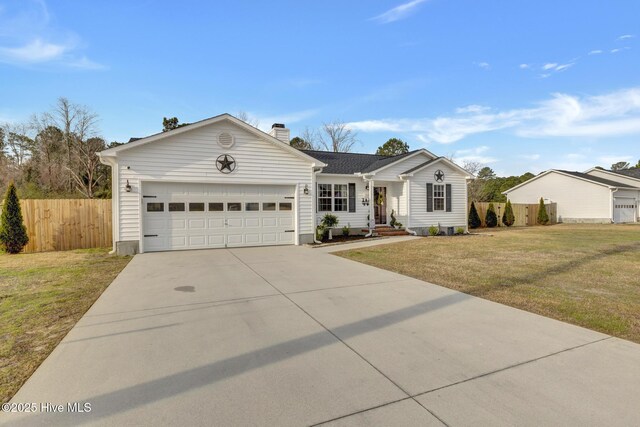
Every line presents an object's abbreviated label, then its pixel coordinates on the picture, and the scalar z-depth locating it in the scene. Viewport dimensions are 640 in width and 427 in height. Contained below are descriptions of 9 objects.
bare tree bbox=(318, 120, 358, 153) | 35.69
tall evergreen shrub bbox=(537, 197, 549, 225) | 25.03
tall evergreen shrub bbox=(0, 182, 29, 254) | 10.46
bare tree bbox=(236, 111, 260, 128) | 29.95
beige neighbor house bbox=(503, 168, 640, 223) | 25.25
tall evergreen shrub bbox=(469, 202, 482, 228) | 21.25
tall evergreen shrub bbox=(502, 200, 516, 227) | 22.97
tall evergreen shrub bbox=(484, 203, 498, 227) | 22.22
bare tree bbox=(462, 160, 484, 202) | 37.06
